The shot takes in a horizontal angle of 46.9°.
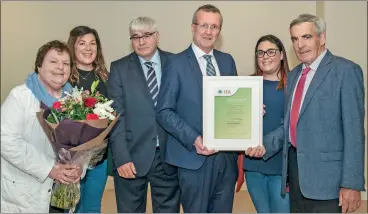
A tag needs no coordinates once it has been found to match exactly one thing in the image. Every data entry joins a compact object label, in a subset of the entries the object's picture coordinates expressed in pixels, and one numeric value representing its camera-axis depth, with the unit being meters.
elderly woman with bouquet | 2.44
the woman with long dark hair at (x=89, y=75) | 3.30
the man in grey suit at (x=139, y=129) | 3.00
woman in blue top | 2.97
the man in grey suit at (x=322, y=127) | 2.39
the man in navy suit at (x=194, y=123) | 2.77
